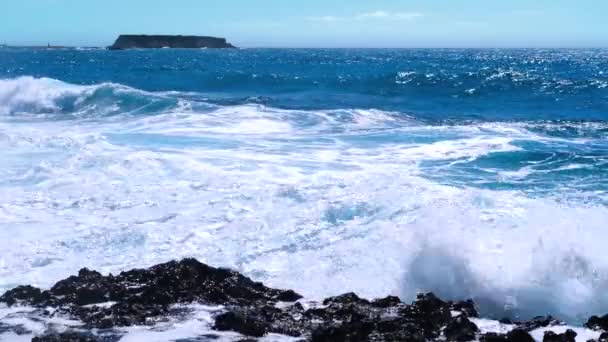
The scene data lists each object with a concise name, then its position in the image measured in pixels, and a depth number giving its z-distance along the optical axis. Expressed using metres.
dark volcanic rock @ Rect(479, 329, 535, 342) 8.86
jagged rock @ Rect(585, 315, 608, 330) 9.90
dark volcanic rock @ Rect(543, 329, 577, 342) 8.82
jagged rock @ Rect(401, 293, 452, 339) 9.38
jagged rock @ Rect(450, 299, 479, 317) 10.51
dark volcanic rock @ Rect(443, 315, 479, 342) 9.03
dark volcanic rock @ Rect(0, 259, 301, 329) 10.02
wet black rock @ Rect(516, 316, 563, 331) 9.87
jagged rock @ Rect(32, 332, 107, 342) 8.83
